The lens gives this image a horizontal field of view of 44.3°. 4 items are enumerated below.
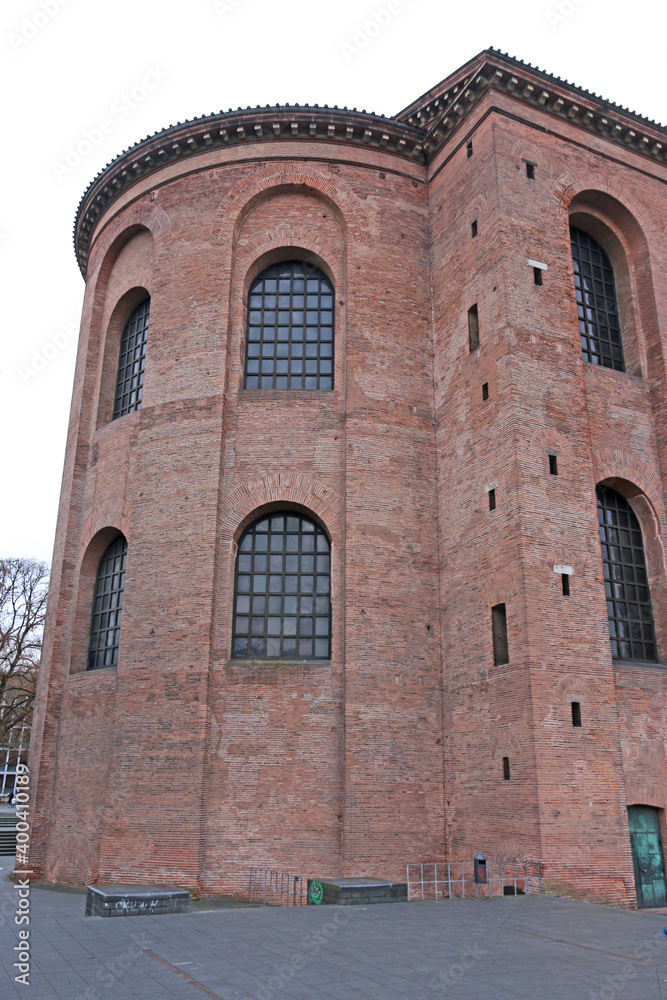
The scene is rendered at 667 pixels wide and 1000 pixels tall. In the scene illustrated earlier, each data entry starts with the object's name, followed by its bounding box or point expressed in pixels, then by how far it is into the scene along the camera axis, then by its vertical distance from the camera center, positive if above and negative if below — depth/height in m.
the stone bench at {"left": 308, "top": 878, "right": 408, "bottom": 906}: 10.61 -1.28
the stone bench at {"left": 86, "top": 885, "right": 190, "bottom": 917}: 10.12 -1.37
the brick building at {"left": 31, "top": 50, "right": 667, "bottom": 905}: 13.46 +5.04
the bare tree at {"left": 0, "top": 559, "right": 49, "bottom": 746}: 32.62 +5.59
